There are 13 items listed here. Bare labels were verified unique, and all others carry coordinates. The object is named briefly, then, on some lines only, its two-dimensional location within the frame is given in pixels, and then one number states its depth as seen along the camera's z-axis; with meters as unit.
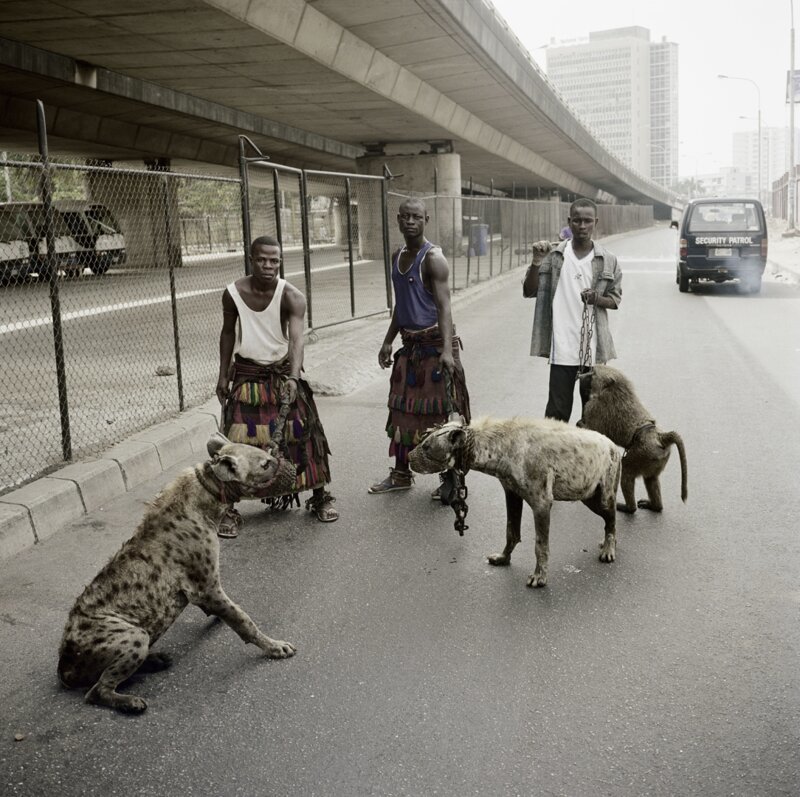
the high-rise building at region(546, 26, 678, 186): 183.62
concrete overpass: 14.43
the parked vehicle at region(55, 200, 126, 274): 23.98
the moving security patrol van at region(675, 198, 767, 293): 18.14
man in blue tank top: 5.70
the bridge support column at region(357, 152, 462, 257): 27.86
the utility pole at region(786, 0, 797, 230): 38.42
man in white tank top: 5.27
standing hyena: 4.38
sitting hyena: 3.44
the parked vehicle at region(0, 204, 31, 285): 20.54
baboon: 5.29
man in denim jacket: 5.76
